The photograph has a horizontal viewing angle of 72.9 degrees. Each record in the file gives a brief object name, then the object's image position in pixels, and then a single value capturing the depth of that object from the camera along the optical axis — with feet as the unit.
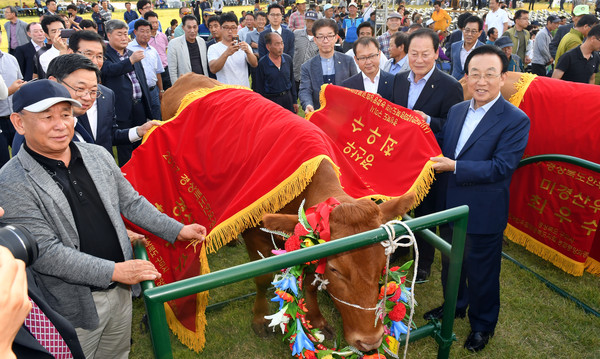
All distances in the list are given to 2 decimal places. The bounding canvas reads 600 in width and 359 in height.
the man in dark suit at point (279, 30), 24.99
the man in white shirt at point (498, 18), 35.37
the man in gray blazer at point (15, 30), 32.60
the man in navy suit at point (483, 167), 8.98
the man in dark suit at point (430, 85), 11.84
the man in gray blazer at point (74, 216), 5.78
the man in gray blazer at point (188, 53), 21.65
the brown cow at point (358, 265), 6.66
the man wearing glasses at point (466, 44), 21.07
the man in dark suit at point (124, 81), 16.29
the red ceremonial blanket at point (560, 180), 11.64
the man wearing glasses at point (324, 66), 17.08
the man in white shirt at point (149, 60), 20.49
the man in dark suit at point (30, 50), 21.10
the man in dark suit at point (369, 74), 13.83
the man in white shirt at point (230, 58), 19.51
